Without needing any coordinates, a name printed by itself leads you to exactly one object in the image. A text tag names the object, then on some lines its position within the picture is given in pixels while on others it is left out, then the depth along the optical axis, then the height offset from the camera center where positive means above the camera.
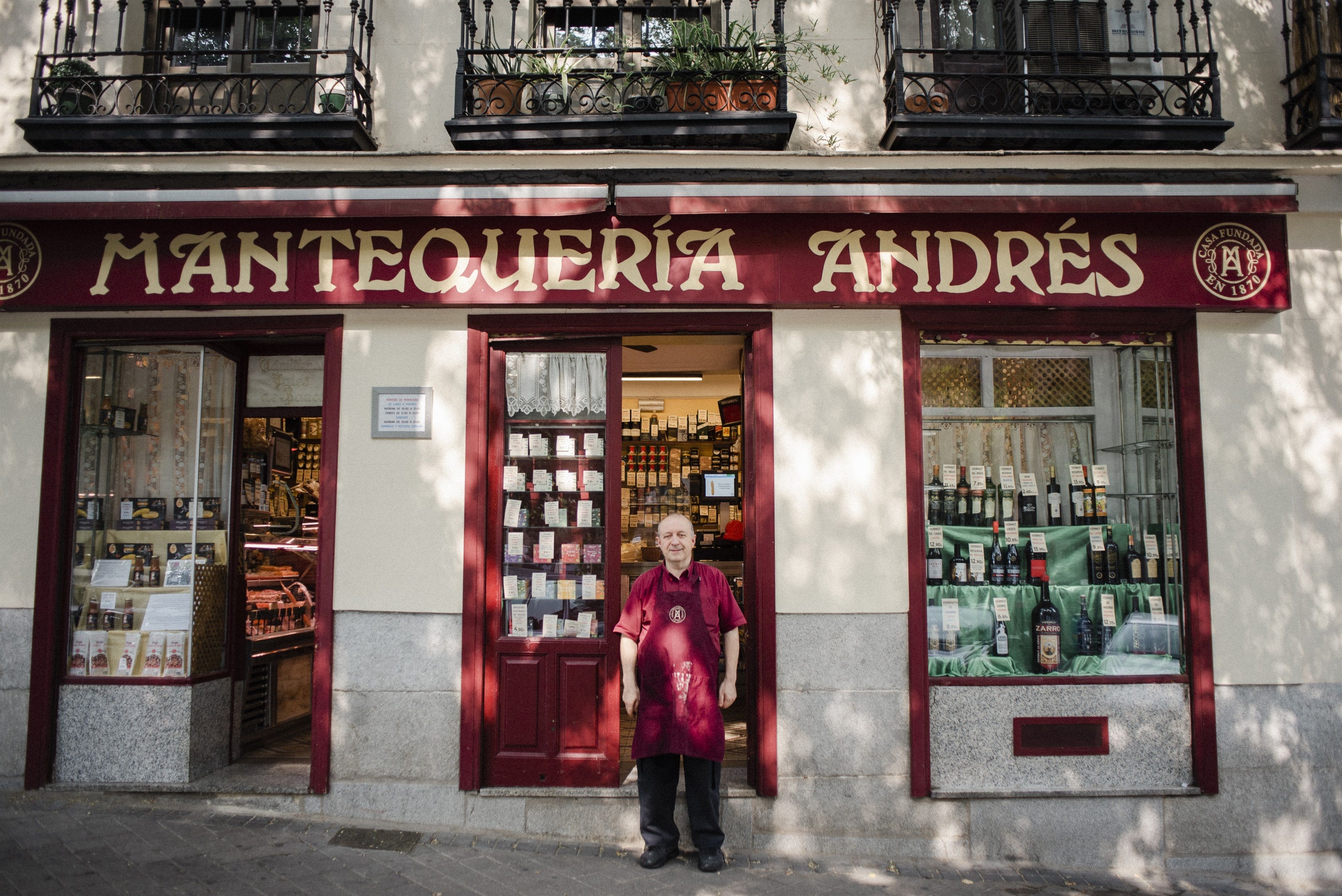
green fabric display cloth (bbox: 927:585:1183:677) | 5.36 -0.80
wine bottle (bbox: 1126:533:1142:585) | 5.53 -0.35
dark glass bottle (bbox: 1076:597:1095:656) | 5.51 -0.82
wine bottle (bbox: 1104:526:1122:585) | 5.56 -0.34
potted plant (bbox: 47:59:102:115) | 5.48 +2.90
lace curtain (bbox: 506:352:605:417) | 5.58 +0.90
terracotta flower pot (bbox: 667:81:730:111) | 5.36 +2.75
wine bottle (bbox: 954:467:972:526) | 5.56 +0.06
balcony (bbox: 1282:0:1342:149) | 5.26 +2.90
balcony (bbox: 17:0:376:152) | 5.35 +3.00
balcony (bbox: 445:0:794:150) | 5.28 +2.80
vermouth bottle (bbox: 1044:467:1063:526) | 5.65 +0.04
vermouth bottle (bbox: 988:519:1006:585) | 5.55 -0.35
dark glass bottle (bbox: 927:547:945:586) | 5.41 -0.36
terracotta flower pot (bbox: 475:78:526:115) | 5.45 +2.79
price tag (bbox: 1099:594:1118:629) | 5.52 -0.68
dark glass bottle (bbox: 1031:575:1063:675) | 5.43 -0.81
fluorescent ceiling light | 9.23 +1.57
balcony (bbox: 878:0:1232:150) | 5.23 +2.94
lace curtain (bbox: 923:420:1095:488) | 5.64 +0.49
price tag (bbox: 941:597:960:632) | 5.43 -0.67
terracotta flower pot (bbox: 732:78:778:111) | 5.34 +2.74
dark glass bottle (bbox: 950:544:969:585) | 5.49 -0.37
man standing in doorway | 4.51 -0.96
